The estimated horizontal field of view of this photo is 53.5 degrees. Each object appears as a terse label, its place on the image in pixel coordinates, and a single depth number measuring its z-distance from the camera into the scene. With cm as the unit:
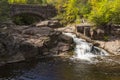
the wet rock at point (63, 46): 2723
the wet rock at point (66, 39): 2867
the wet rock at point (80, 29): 3184
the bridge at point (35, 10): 4029
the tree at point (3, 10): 3499
